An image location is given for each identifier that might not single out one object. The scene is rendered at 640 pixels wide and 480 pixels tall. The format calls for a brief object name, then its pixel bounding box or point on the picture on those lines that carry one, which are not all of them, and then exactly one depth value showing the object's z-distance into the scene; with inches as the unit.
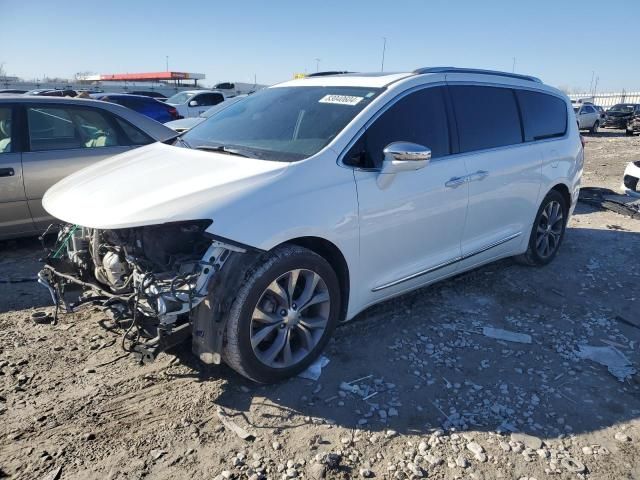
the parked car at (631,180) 351.2
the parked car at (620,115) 1116.5
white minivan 113.6
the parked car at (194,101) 684.1
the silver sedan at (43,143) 202.2
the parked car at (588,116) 1032.8
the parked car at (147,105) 495.2
